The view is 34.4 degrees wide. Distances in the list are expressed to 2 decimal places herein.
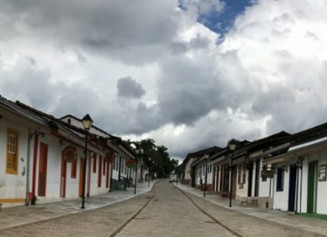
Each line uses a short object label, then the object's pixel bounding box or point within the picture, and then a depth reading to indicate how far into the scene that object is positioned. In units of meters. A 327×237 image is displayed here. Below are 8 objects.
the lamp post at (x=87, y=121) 20.55
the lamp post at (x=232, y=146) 28.89
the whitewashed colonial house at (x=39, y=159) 16.58
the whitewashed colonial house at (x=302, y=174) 19.02
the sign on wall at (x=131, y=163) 37.91
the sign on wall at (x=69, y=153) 24.05
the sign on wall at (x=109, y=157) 37.53
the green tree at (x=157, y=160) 104.78
